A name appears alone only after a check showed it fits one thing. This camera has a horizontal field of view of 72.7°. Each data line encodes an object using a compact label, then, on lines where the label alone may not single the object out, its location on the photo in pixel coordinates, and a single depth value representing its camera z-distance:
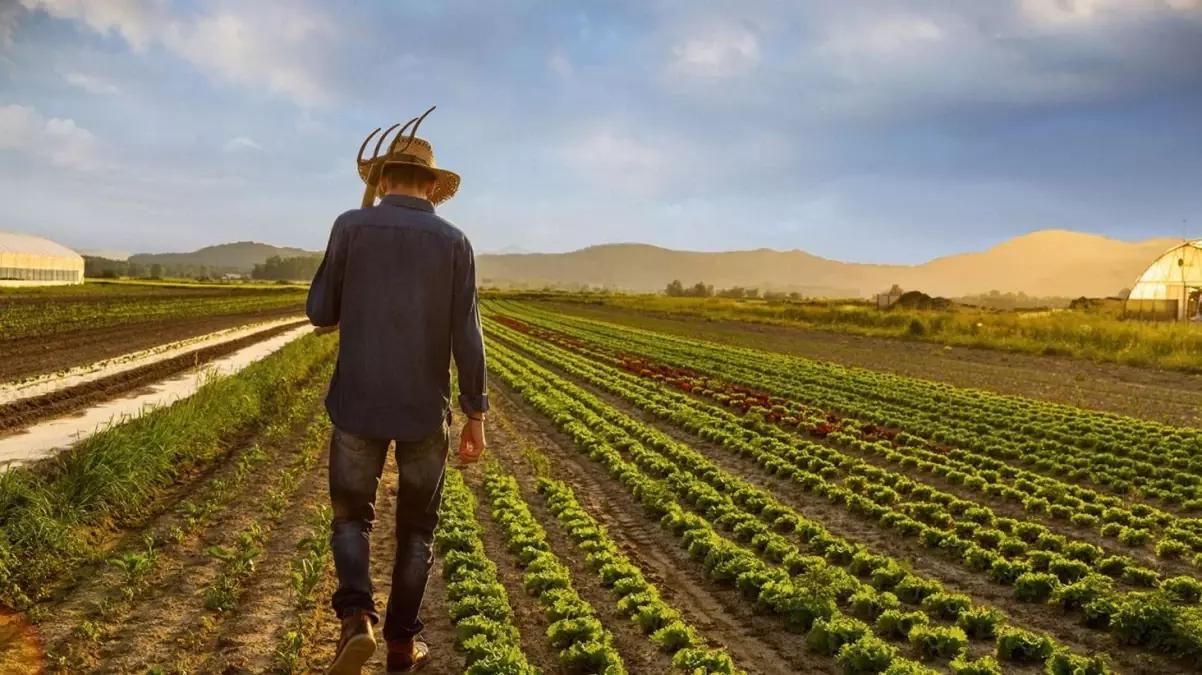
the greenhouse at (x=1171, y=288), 45.09
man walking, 3.93
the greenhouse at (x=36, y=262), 64.19
